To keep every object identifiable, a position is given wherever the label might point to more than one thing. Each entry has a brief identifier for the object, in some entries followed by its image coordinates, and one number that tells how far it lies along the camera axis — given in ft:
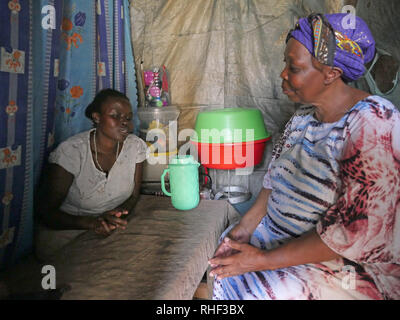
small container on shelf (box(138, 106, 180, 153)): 7.66
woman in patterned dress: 3.09
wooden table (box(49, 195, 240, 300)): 3.03
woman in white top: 4.80
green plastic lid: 6.21
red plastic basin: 6.34
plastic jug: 4.65
